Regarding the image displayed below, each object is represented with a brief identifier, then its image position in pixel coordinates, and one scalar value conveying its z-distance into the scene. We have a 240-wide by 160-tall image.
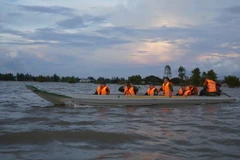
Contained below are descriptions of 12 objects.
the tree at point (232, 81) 76.12
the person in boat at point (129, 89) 17.22
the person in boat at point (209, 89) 19.61
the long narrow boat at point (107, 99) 15.42
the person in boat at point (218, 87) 20.33
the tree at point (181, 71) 89.68
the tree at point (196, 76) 71.81
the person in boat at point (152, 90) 17.77
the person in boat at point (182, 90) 19.52
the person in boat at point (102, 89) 16.83
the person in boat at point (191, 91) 19.06
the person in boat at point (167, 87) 17.58
